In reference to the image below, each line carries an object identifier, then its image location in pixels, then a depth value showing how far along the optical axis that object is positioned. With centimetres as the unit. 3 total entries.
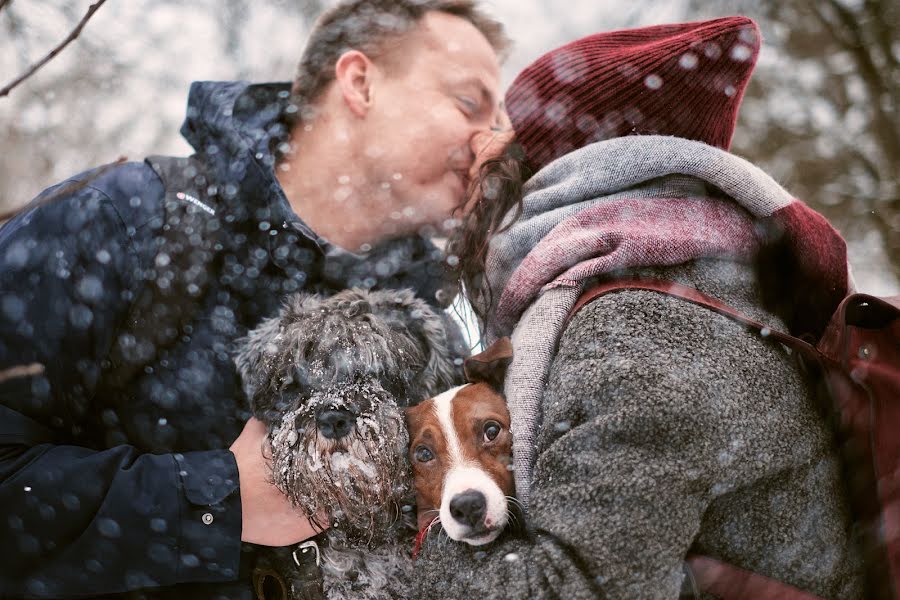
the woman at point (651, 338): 154
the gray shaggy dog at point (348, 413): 214
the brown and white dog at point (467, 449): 189
